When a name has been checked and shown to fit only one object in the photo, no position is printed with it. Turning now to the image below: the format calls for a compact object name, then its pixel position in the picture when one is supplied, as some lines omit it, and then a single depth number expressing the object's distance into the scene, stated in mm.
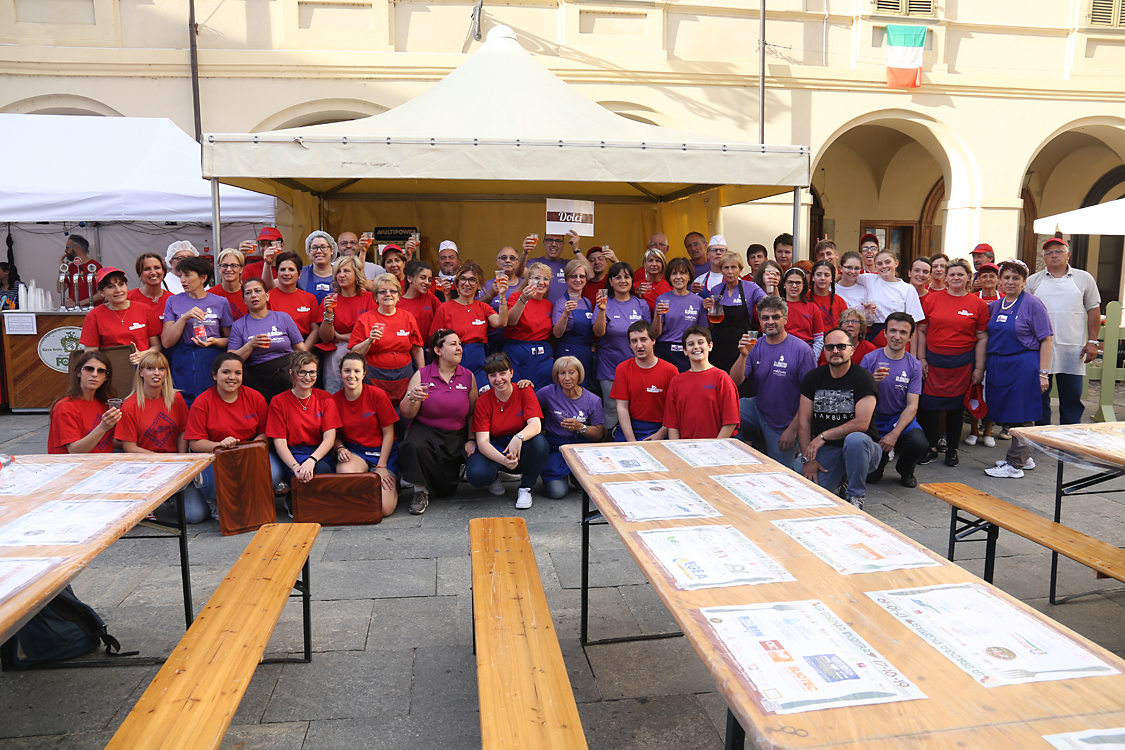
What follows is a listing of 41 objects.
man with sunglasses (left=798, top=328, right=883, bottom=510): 4973
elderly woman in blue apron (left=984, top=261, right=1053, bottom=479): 5922
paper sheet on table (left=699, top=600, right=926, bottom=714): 1534
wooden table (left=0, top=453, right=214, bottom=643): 1944
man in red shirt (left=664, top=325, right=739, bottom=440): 4863
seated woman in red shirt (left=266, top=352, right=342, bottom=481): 4824
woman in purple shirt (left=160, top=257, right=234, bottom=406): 5305
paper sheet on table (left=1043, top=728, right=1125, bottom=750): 1380
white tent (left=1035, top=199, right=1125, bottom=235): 7953
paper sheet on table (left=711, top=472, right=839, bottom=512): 2752
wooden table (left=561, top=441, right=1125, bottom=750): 1417
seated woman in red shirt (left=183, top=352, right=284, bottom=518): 4730
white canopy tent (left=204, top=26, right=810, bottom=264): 5734
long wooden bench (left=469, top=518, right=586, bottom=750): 2023
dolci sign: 6688
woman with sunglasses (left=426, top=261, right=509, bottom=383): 5730
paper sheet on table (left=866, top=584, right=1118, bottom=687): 1619
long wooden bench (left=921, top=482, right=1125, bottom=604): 3152
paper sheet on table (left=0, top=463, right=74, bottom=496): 2910
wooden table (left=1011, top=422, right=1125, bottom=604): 3464
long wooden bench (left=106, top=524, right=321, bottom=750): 2029
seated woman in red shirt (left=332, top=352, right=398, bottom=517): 5055
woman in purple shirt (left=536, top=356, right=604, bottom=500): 5320
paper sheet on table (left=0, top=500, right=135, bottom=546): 2381
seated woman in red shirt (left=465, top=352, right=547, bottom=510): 5145
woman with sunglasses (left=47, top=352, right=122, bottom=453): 4383
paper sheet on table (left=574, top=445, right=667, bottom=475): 3291
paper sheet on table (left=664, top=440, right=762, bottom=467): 3400
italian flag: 11484
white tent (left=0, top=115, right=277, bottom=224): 7840
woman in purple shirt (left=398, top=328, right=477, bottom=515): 5215
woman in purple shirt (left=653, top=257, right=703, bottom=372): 5992
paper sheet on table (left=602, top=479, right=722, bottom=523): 2650
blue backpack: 3127
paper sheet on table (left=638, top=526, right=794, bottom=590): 2088
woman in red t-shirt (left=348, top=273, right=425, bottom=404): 5422
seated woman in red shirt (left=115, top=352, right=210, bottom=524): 4664
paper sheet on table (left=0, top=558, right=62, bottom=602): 2016
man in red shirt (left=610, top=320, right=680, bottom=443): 5309
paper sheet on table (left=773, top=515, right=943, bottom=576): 2180
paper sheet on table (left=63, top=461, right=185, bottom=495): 2947
